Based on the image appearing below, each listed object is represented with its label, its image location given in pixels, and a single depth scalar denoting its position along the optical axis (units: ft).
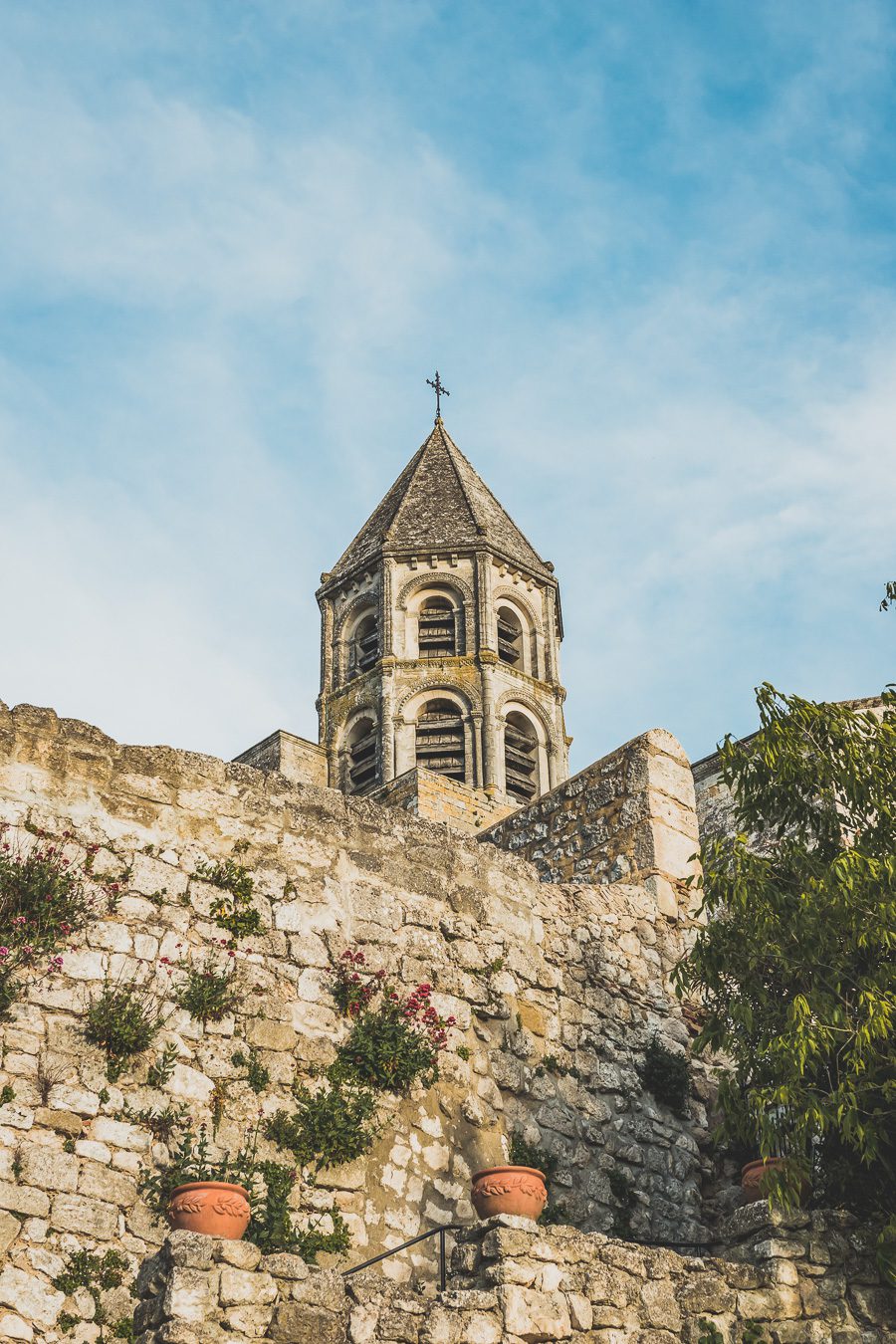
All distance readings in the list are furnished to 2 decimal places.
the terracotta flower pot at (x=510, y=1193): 27.50
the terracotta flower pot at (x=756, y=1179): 30.86
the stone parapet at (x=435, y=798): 95.45
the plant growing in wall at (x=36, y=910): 29.69
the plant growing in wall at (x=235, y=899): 33.24
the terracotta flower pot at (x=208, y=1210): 24.95
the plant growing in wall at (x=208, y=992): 31.45
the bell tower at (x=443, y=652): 157.48
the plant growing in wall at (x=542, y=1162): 34.68
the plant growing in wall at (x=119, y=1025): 29.71
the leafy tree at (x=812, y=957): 29.32
